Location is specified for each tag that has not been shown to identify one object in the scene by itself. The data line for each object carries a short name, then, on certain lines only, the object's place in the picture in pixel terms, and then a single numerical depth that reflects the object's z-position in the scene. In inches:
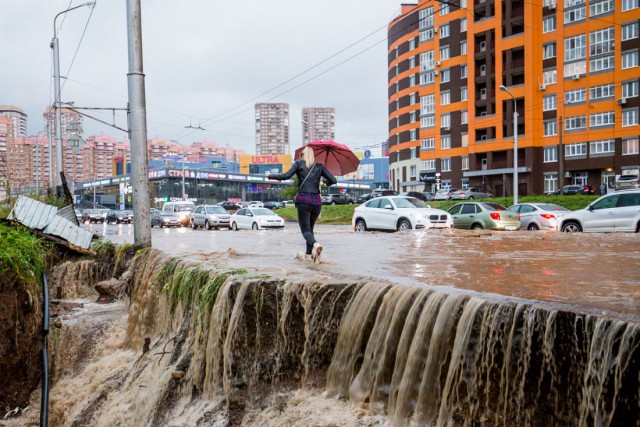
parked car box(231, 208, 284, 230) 1121.4
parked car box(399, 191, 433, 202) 1916.8
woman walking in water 323.3
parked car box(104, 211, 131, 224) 2046.8
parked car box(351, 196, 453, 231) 778.2
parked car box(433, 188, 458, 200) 1953.4
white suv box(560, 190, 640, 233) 644.7
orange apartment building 1918.1
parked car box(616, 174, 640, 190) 1555.7
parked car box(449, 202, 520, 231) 868.0
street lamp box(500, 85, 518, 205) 1327.6
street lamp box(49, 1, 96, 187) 940.0
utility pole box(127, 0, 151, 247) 404.8
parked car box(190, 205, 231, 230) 1282.0
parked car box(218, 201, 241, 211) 2509.5
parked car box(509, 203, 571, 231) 893.2
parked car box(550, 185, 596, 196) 1691.7
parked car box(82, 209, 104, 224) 2235.2
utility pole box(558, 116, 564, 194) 1782.6
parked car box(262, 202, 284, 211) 2741.1
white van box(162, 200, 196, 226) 1478.8
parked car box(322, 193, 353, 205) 2251.5
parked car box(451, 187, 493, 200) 1945.1
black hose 258.7
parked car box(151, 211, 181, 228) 1460.4
